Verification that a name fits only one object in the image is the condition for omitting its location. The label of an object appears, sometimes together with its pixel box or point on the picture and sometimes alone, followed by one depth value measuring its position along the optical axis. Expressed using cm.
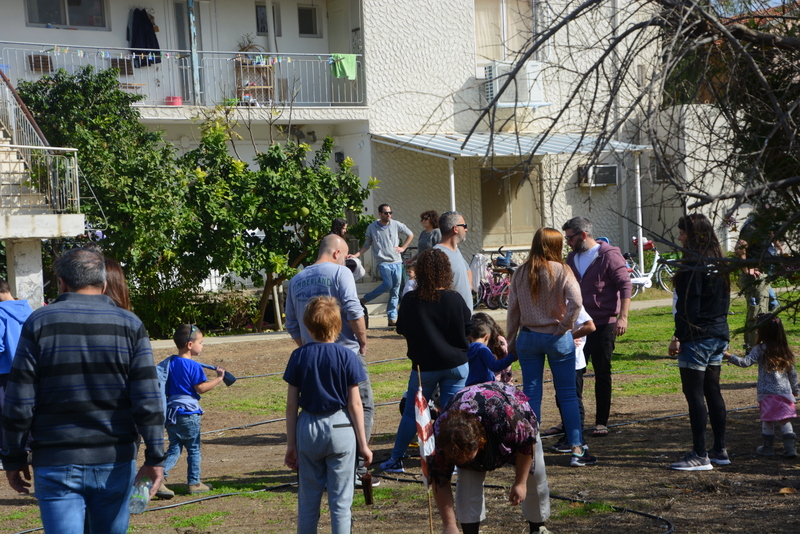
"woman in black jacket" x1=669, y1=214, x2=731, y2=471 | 1208
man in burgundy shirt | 1428
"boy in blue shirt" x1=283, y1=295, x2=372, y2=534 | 913
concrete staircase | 2694
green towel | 3660
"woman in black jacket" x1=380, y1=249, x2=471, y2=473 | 1201
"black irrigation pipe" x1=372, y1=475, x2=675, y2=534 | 1004
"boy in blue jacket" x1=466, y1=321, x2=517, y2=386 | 1220
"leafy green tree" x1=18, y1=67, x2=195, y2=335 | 2671
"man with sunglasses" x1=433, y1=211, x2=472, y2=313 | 1342
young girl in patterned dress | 1285
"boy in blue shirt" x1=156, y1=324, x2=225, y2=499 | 1185
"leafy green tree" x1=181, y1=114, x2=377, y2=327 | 2798
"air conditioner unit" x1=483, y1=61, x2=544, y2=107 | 3608
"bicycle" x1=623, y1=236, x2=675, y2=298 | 3624
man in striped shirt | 724
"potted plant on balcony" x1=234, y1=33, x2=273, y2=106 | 3625
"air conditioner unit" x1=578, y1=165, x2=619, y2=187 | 4049
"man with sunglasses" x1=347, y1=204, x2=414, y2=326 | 2846
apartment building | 3492
